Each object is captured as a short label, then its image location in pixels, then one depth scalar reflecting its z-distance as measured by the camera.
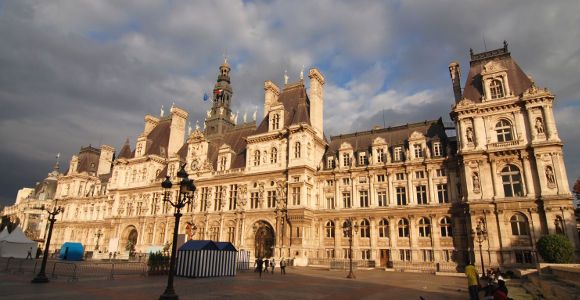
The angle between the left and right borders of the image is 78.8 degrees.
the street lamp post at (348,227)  42.91
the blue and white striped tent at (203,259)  25.95
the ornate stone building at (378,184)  34.12
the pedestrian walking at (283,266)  30.60
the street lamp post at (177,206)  14.27
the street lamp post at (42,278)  20.61
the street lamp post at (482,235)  33.22
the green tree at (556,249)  27.59
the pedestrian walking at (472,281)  14.93
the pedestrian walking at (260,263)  27.77
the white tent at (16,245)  45.19
